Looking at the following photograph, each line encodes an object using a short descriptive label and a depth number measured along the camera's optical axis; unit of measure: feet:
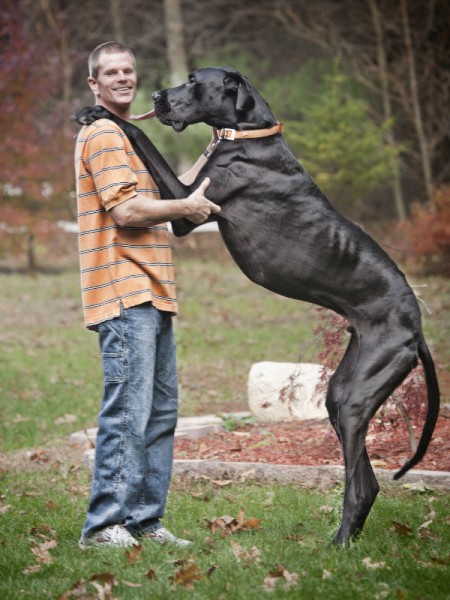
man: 27.63
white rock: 49.03
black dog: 27.61
